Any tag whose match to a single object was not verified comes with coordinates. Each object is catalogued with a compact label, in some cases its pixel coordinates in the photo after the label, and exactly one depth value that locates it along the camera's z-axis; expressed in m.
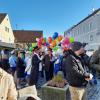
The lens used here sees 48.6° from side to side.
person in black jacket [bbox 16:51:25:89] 4.56
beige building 18.69
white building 15.71
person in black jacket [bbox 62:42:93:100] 2.00
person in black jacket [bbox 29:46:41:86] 4.05
